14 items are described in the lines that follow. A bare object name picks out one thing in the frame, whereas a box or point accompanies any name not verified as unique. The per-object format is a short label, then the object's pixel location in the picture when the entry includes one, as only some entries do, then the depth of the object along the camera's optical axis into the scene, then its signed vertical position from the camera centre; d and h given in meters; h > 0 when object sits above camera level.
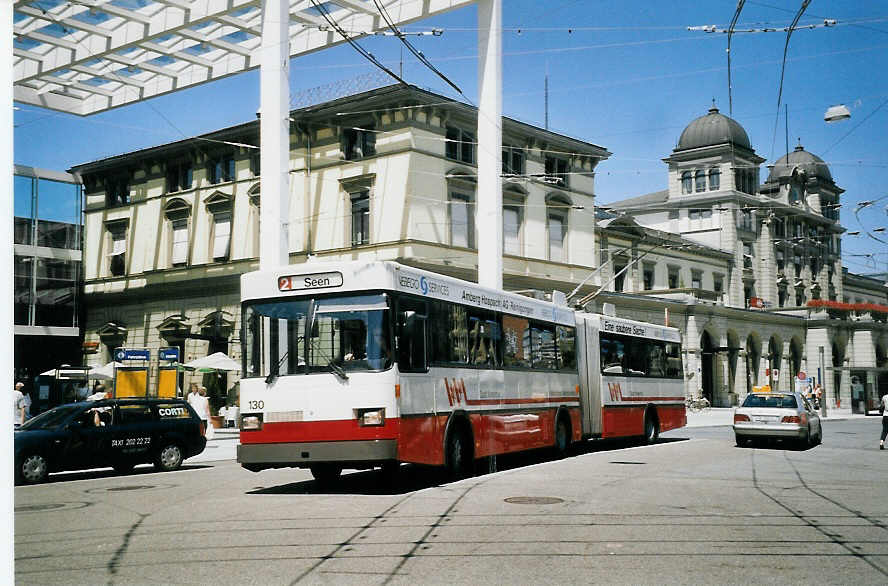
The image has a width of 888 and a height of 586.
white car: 24.06 -1.73
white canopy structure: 21.00 +9.19
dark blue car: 17.03 -1.45
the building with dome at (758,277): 62.00 +6.20
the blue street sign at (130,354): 27.19 +0.25
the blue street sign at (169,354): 29.83 +0.25
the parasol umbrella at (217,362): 36.19 -0.05
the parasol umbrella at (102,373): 36.12 -0.40
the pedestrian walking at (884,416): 23.60 -1.66
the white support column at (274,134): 27.41 +6.71
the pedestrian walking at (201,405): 27.94 -1.30
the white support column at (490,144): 29.62 +6.83
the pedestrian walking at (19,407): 22.91 -1.06
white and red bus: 13.43 -0.18
